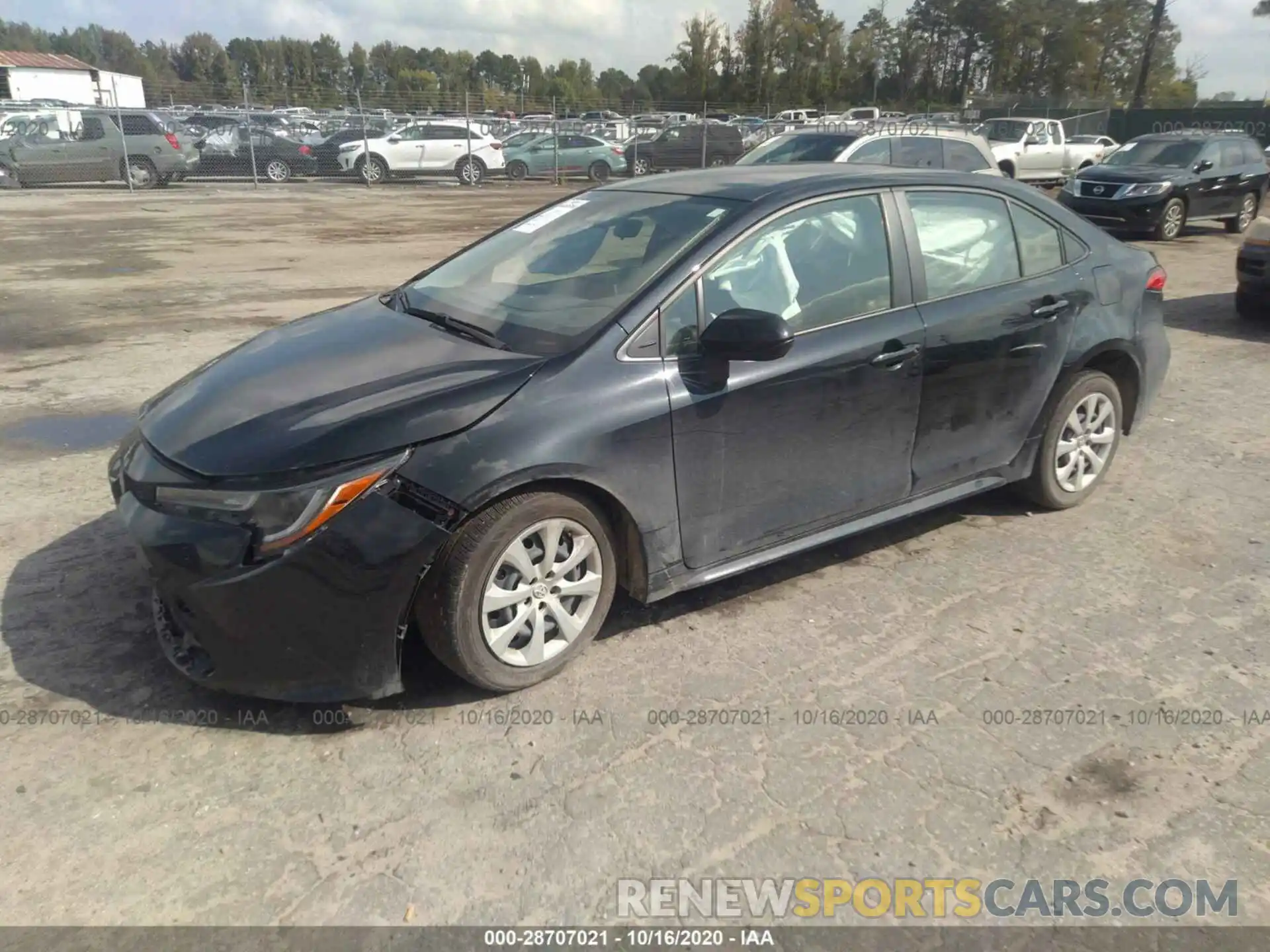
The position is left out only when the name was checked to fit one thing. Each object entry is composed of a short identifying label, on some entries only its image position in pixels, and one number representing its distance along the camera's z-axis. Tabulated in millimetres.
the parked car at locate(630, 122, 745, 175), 28906
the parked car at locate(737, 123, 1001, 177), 12977
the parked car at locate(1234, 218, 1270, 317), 9234
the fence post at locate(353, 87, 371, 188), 26719
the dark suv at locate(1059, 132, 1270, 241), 15656
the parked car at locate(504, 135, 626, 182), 29219
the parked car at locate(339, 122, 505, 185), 27125
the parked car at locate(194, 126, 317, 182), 25734
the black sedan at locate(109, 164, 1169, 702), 2934
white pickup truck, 22969
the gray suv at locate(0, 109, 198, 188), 22469
